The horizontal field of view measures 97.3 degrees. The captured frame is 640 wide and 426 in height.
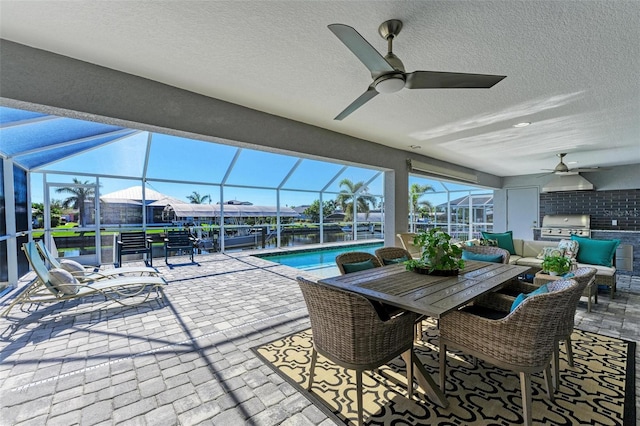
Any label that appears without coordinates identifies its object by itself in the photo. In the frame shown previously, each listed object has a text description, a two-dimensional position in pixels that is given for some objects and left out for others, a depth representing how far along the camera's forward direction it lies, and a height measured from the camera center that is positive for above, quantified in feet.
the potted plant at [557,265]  11.73 -2.43
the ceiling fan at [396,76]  5.63 +2.86
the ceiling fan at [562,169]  18.71 +2.58
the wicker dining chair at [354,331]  5.69 -2.58
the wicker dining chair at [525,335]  5.50 -2.64
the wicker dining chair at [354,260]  10.01 -1.85
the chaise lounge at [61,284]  11.01 -3.09
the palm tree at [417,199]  40.80 +1.56
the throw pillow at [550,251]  14.99 -2.41
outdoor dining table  6.21 -2.05
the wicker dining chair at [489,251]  11.90 -1.90
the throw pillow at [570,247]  14.98 -2.19
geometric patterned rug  5.97 -4.41
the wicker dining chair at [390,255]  11.60 -1.91
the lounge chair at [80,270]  13.12 -2.89
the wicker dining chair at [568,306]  6.51 -2.74
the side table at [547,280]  11.68 -3.09
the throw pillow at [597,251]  15.21 -2.45
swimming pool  22.80 -4.80
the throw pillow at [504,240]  18.86 -2.13
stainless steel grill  23.81 -1.63
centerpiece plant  8.82 -1.47
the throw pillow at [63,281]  11.36 -2.74
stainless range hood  23.05 +2.00
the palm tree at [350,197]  36.50 +1.78
